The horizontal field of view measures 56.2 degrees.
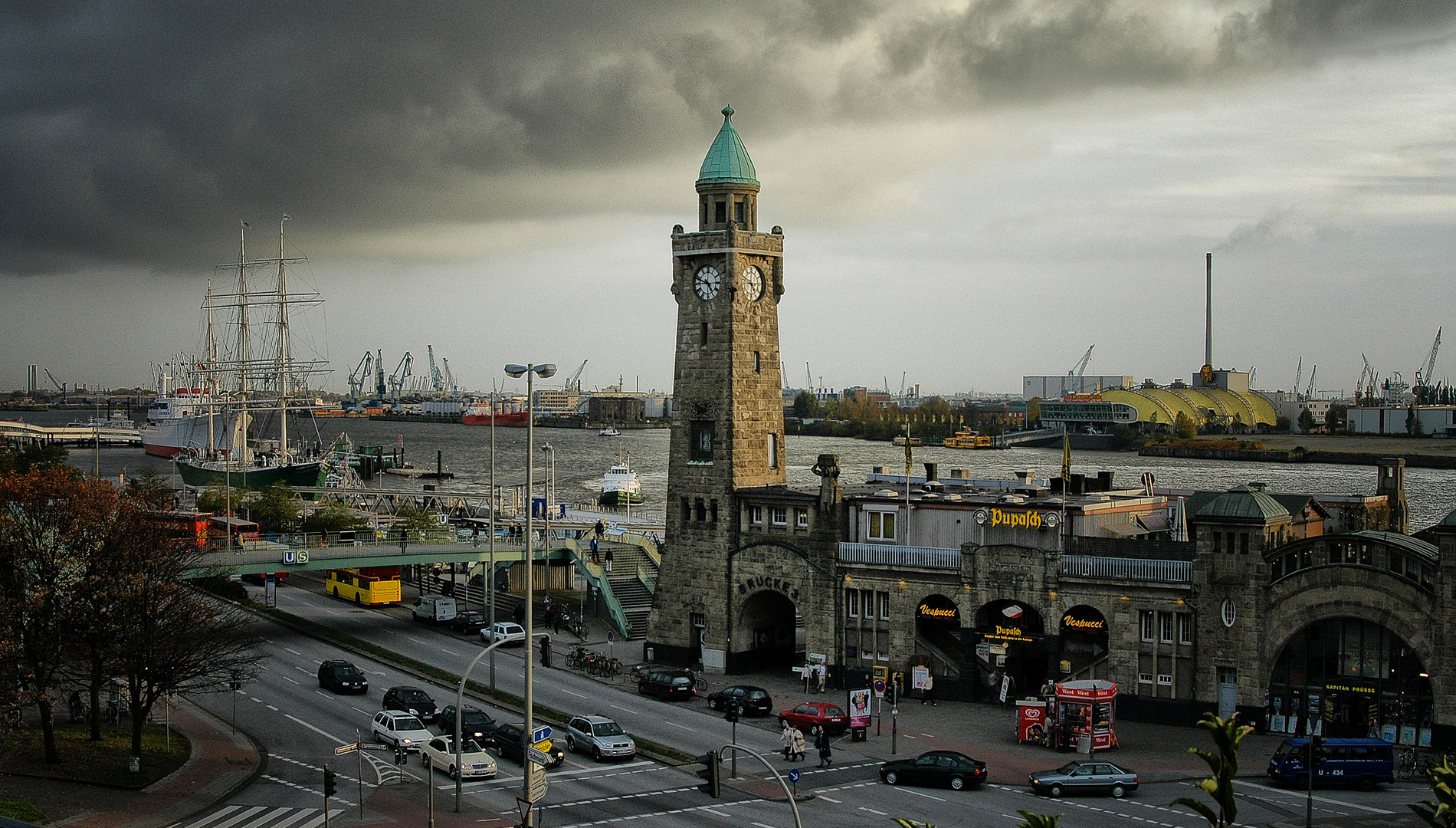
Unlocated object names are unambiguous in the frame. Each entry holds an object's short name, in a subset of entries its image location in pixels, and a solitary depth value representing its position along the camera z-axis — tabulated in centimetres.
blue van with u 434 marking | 4356
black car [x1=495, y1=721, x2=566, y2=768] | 4750
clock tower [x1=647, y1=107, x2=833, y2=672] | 6588
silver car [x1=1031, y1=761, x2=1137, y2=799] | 4328
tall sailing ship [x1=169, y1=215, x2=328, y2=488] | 17762
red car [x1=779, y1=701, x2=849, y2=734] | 5175
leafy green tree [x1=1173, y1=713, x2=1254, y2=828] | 2514
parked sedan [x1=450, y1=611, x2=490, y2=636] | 7388
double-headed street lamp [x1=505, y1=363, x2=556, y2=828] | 3683
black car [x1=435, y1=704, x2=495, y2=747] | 4956
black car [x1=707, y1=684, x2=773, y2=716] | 5541
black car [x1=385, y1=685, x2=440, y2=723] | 5372
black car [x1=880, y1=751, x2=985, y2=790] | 4412
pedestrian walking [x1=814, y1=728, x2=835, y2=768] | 4731
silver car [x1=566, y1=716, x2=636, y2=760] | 4778
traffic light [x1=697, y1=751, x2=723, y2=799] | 3161
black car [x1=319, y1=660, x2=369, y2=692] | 5856
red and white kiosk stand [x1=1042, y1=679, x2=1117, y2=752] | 4962
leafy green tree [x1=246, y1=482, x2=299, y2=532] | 11019
